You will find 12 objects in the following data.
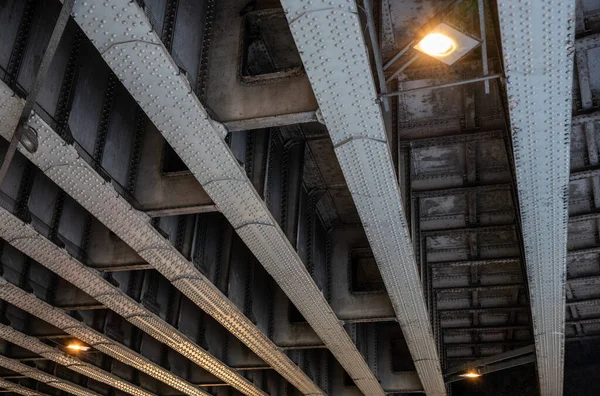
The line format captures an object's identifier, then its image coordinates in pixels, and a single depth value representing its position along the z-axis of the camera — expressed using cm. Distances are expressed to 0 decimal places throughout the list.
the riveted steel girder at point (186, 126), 496
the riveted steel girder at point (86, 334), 977
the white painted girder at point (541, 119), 486
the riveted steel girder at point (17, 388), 1727
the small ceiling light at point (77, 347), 1253
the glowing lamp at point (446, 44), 553
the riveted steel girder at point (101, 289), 769
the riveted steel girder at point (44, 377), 1453
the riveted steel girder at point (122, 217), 587
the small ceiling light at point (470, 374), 1448
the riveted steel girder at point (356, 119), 493
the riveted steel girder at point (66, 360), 1216
